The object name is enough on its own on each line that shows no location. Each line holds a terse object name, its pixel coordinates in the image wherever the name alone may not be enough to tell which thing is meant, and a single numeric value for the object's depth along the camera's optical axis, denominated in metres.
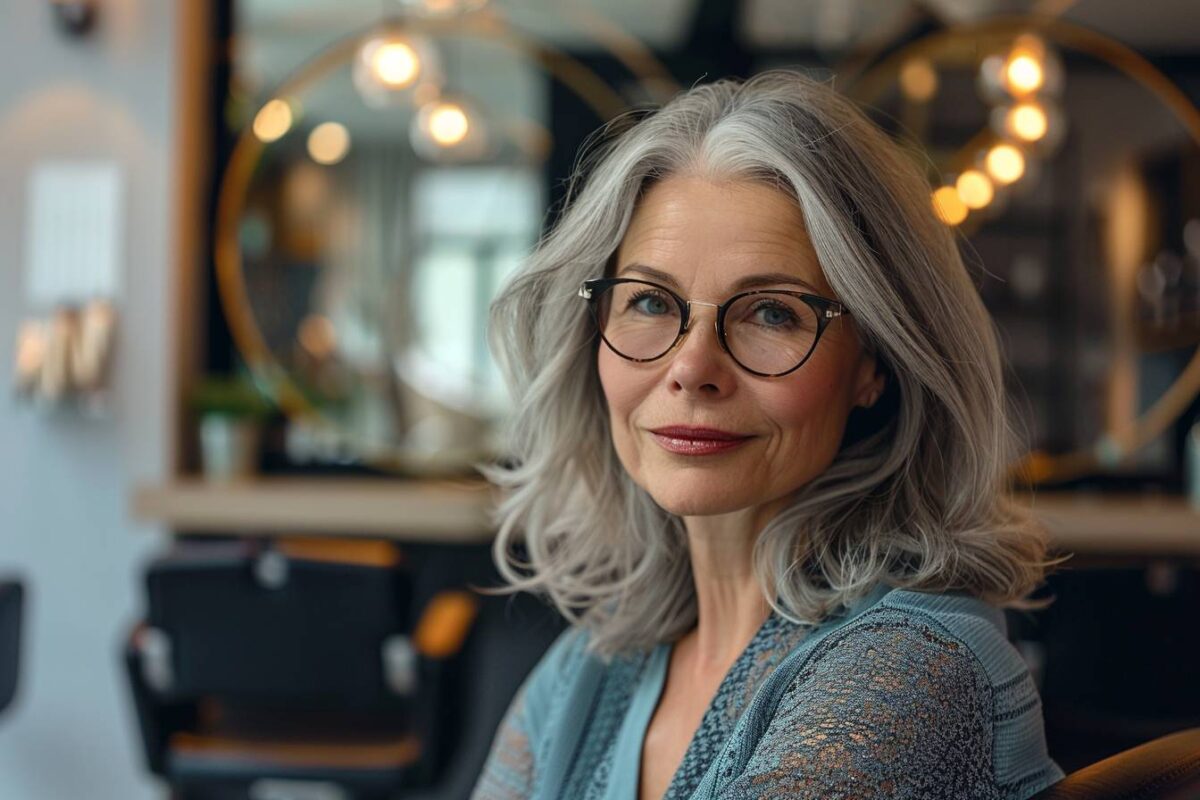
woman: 1.12
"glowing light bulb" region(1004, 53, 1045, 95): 3.62
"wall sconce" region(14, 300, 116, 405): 3.62
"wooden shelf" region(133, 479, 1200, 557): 3.40
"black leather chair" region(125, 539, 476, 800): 2.63
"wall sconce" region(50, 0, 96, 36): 3.67
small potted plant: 3.72
